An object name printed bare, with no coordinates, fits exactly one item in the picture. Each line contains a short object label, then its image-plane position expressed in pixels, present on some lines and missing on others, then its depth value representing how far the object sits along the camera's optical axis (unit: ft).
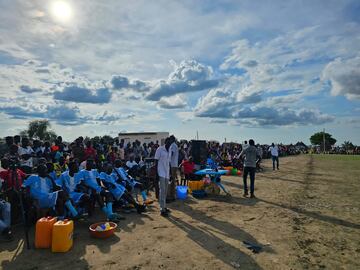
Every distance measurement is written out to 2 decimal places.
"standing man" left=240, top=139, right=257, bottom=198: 35.55
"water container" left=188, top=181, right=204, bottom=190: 37.47
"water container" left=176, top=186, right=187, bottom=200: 35.63
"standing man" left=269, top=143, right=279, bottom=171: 71.96
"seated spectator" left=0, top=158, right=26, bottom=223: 23.43
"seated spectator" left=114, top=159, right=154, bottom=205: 30.83
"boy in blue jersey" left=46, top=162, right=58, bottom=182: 25.87
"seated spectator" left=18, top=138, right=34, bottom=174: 32.94
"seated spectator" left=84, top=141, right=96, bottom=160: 39.27
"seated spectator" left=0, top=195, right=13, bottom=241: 21.70
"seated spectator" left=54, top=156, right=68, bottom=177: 34.06
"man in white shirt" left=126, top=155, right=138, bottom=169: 43.93
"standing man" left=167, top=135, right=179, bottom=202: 34.58
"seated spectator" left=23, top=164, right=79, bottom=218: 23.31
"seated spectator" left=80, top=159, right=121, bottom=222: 26.04
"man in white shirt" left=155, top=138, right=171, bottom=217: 27.27
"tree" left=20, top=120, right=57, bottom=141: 199.85
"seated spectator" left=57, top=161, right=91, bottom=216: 25.27
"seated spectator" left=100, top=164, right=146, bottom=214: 27.78
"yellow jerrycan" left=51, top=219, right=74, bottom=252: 18.12
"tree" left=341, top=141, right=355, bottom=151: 210.06
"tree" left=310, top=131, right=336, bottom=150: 322.96
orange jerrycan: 18.56
